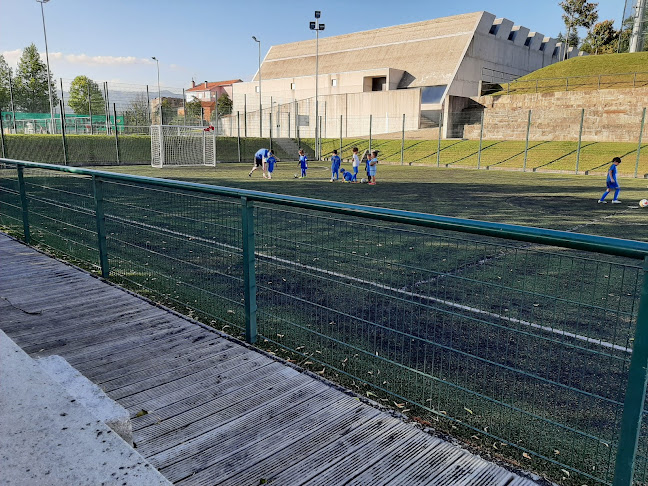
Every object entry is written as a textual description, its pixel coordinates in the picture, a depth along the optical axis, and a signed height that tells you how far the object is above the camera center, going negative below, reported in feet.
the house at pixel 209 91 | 358.84 +33.47
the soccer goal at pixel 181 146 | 106.63 -2.57
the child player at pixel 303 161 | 78.79 -3.79
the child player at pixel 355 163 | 76.09 -3.85
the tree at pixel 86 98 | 114.83 +7.98
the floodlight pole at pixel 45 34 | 119.88 +28.09
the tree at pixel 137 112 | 117.60 +5.09
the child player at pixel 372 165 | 68.85 -3.69
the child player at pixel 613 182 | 50.94 -4.16
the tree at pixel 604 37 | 231.09 +46.33
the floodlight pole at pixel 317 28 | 148.05 +31.70
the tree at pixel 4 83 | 174.48 +16.89
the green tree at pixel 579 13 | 239.09 +58.70
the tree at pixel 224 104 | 275.02 +17.01
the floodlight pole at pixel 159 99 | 114.62 +8.02
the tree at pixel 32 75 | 184.24 +21.23
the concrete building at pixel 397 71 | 168.96 +26.07
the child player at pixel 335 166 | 74.24 -4.28
